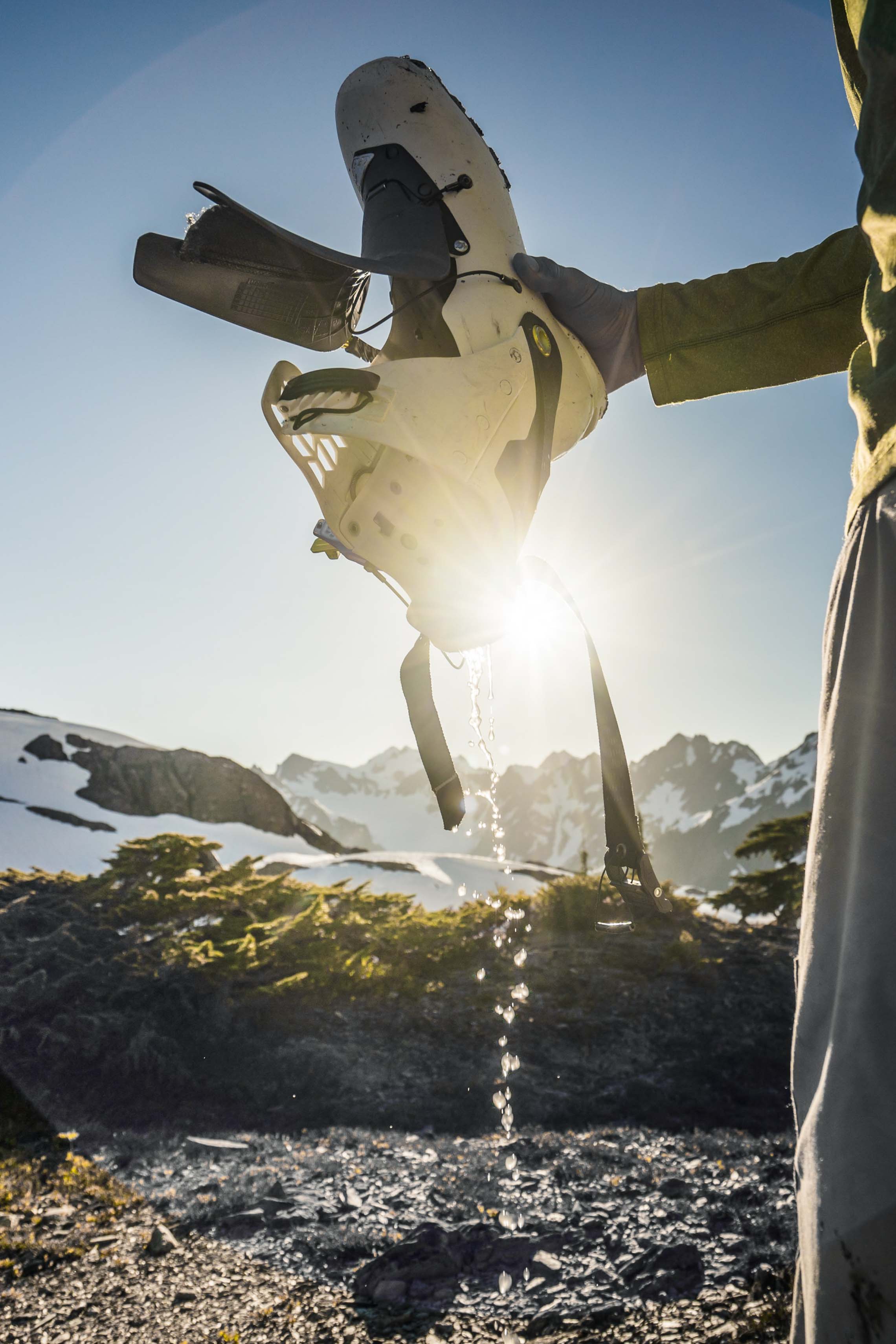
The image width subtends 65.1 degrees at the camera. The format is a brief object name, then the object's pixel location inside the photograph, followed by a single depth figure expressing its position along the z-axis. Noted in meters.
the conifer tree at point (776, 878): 9.70
